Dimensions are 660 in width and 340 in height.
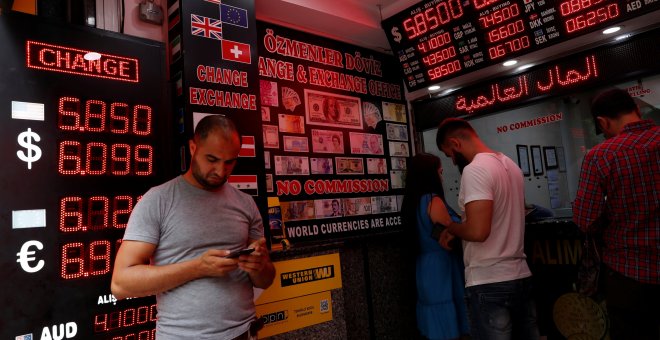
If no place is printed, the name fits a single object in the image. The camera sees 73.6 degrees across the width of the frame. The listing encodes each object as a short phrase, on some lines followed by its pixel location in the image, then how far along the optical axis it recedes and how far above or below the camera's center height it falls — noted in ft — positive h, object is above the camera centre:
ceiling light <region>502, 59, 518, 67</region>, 14.45 +4.16
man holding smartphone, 5.50 -0.46
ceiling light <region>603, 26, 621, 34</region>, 12.14 +4.20
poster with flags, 10.62 +3.56
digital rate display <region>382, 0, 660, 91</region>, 11.72 +4.65
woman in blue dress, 10.45 -1.69
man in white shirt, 7.93 -1.15
